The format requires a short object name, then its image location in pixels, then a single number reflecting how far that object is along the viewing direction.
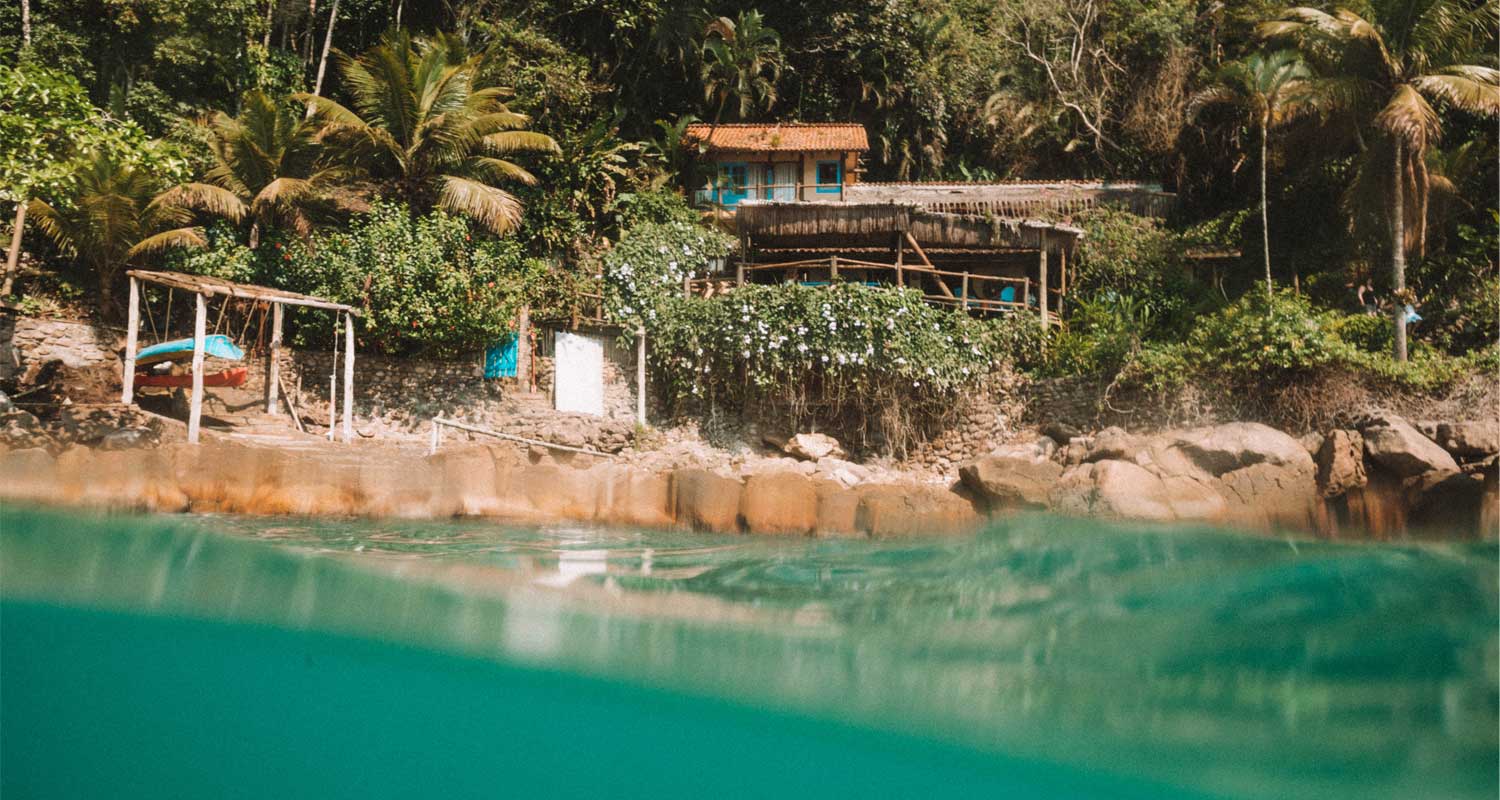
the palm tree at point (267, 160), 19.98
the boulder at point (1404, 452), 12.93
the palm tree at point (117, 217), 18.66
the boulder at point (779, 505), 10.02
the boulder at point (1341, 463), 12.73
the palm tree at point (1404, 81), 18.22
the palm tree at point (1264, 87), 21.91
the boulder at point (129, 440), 12.43
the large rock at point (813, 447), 19.47
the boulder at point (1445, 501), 10.63
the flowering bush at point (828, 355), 19.59
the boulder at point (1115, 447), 15.04
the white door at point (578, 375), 20.06
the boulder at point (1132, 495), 10.97
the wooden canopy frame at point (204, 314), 14.87
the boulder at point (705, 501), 10.01
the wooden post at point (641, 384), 20.11
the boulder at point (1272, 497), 11.29
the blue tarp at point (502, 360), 19.95
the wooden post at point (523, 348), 20.05
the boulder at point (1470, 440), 14.17
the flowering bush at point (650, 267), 20.72
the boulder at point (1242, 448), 12.94
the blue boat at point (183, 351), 16.98
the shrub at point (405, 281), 18.91
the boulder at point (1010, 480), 11.45
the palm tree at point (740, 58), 27.72
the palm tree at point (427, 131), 20.58
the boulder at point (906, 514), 10.16
